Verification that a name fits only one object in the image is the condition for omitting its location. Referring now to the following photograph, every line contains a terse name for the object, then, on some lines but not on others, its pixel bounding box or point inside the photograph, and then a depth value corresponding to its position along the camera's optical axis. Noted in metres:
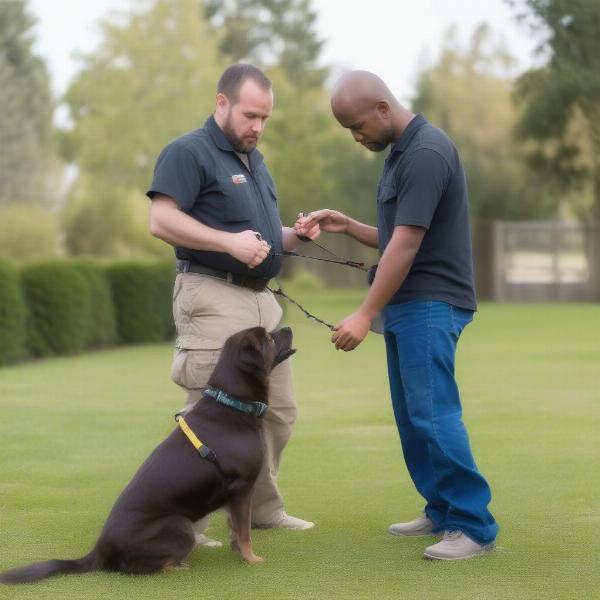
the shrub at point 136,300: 20.98
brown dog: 5.15
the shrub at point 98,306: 19.67
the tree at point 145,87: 45.97
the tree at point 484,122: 36.28
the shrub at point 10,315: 16.72
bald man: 5.41
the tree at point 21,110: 52.16
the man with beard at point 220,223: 5.68
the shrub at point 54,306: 18.11
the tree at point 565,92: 30.72
